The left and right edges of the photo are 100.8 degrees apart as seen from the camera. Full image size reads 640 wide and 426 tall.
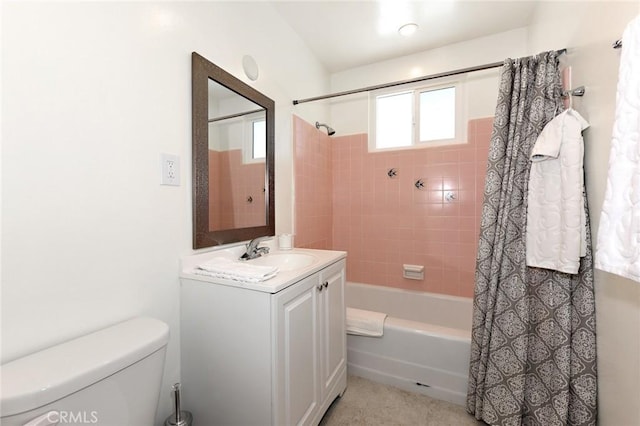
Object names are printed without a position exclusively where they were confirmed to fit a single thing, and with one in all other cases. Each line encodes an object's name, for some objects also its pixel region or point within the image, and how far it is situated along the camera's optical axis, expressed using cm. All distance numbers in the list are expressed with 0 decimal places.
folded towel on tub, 174
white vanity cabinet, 100
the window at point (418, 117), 236
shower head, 242
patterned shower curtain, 117
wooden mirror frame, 123
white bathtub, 157
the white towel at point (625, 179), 68
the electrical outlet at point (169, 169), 110
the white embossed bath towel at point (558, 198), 113
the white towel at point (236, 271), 104
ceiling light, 202
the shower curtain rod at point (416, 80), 159
